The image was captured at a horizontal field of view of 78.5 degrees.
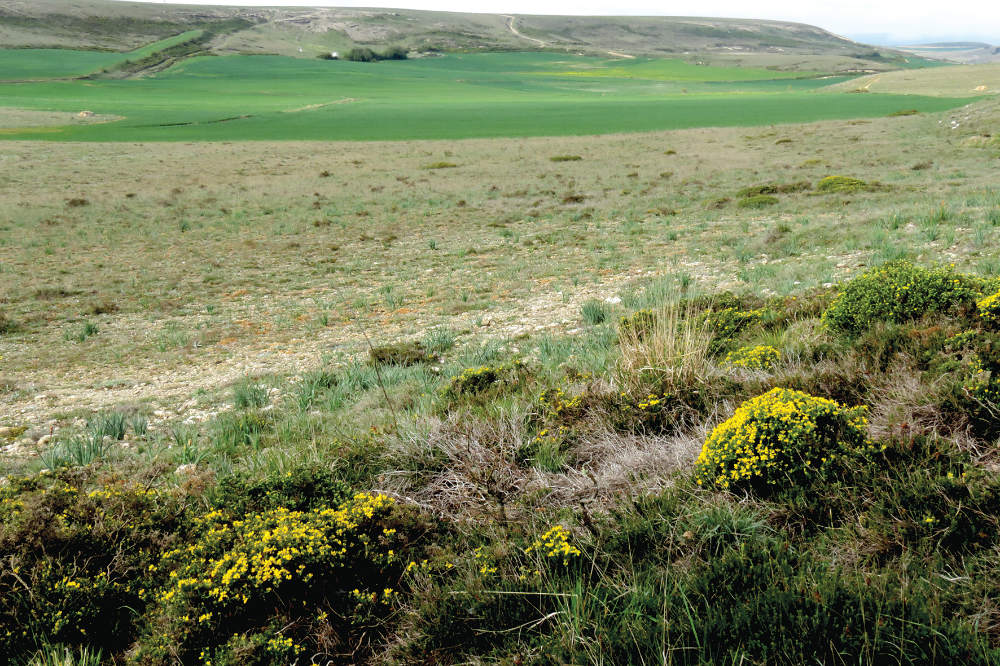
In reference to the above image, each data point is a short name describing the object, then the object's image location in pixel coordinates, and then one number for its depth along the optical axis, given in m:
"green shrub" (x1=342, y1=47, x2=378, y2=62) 160.50
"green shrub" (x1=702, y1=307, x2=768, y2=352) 6.51
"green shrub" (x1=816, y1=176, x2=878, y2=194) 21.91
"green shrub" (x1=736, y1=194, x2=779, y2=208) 21.33
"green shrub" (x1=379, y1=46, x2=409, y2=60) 167.38
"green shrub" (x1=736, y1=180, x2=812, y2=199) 23.51
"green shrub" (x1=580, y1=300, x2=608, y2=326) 9.54
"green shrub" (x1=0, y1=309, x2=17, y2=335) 11.59
